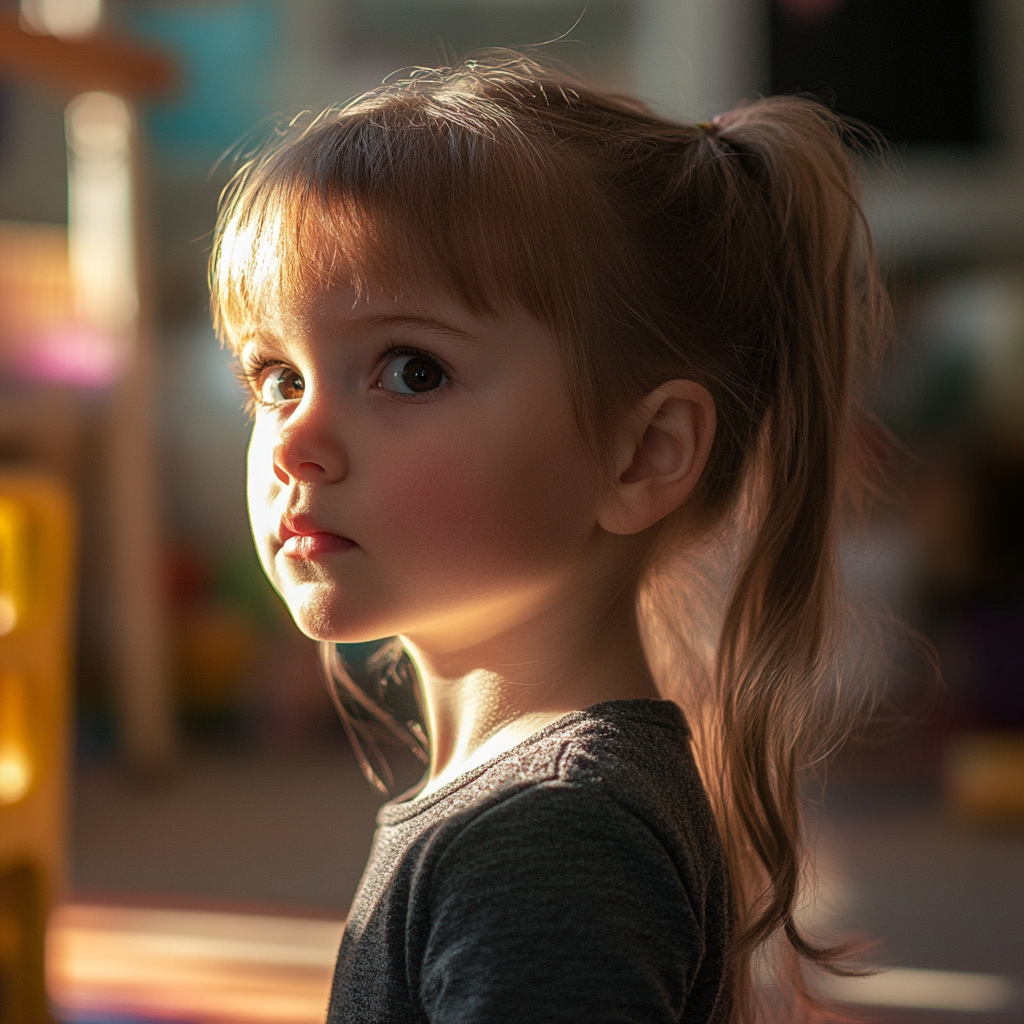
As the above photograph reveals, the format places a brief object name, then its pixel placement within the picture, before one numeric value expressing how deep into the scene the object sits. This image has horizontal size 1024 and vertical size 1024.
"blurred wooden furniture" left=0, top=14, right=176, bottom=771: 1.81
